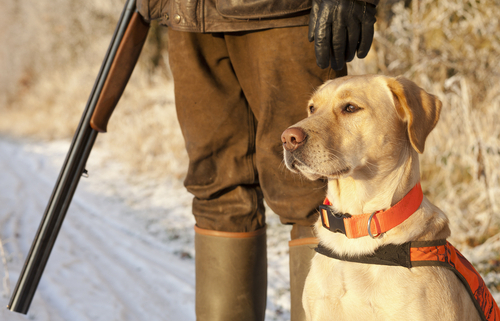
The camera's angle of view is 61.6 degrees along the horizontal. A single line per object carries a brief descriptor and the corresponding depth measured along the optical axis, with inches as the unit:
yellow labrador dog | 54.8
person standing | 60.4
